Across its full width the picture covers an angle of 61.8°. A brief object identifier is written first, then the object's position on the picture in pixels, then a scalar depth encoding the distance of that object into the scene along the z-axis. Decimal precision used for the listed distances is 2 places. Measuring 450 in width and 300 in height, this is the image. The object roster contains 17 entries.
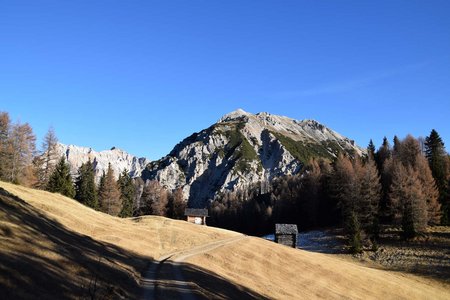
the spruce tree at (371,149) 115.50
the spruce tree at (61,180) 85.56
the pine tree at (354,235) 72.75
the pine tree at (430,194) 80.81
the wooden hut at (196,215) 114.44
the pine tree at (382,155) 112.04
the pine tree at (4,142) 74.25
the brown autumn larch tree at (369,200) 81.81
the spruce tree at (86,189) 100.19
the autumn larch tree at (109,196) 106.00
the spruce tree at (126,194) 119.75
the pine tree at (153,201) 143.12
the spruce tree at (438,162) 88.81
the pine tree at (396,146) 116.40
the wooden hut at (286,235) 82.00
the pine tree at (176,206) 155.75
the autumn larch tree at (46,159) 86.56
